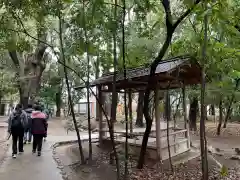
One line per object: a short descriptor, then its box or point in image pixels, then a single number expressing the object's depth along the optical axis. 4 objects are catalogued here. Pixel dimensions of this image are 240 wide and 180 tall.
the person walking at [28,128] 6.31
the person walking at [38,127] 5.44
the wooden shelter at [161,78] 4.90
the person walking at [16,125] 5.26
